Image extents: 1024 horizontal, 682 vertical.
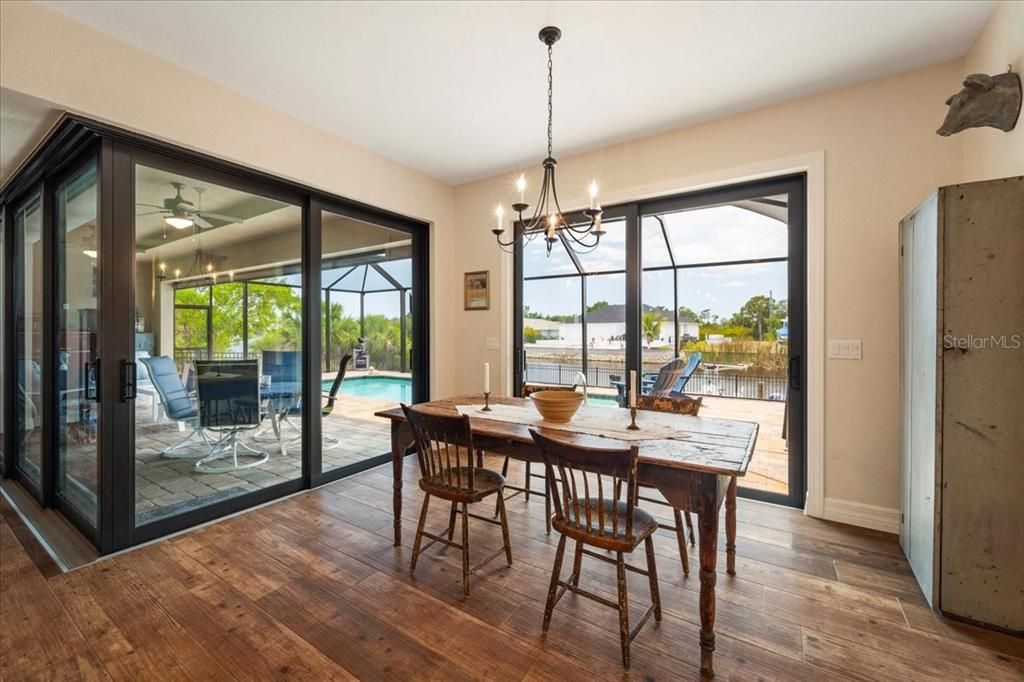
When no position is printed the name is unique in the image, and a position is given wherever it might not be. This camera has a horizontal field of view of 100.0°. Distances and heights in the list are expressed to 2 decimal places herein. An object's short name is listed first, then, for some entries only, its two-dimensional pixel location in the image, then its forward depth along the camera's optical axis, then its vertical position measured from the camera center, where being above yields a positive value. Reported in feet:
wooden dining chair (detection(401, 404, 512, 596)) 6.74 -2.46
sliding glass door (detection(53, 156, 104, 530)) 8.26 -0.10
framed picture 14.58 +1.58
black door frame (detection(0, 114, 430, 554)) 7.84 +1.15
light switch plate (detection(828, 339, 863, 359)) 9.05 -0.27
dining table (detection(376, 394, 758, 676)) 5.20 -1.53
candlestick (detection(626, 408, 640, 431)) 7.00 -1.40
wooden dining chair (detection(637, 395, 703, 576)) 8.25 -1.35
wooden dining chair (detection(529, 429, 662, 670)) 5.10 -2.52
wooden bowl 7.43 -1.19
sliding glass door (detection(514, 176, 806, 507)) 10.37 +0.79
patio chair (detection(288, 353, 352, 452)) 11.88 -1.62
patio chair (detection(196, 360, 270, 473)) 9.79 -1.60
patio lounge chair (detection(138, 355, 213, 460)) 8.92 -1.29
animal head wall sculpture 6.32 +3.54
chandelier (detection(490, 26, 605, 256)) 7.29 +2.19
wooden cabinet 5.76 -0.92
